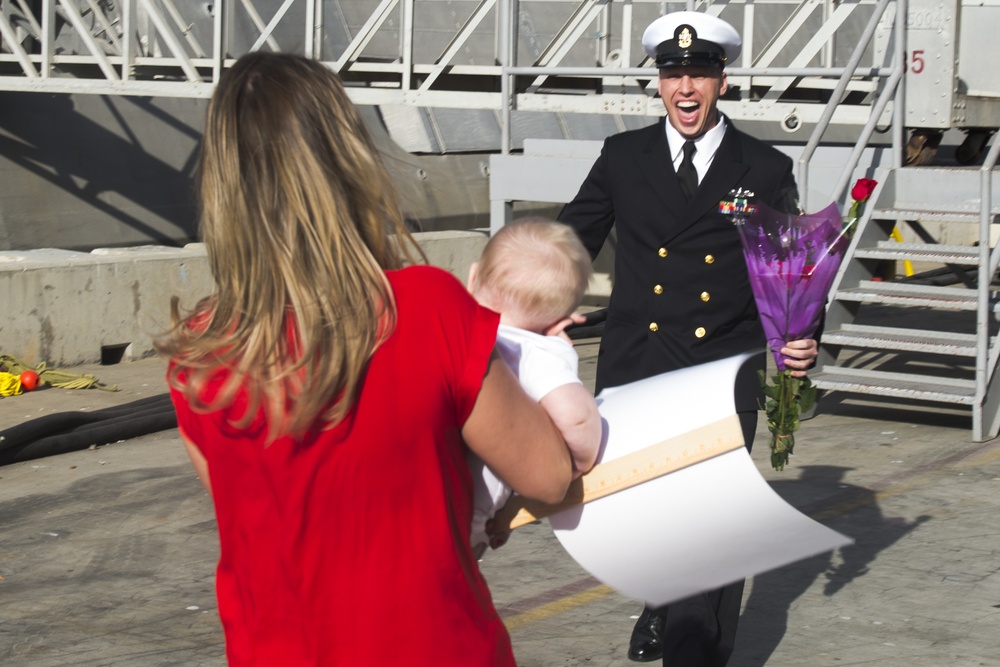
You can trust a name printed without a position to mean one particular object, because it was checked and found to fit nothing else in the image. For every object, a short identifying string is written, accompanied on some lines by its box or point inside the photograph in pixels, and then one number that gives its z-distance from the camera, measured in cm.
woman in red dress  178
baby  204
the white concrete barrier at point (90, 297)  959
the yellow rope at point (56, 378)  935
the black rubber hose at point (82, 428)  751
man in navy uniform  379
